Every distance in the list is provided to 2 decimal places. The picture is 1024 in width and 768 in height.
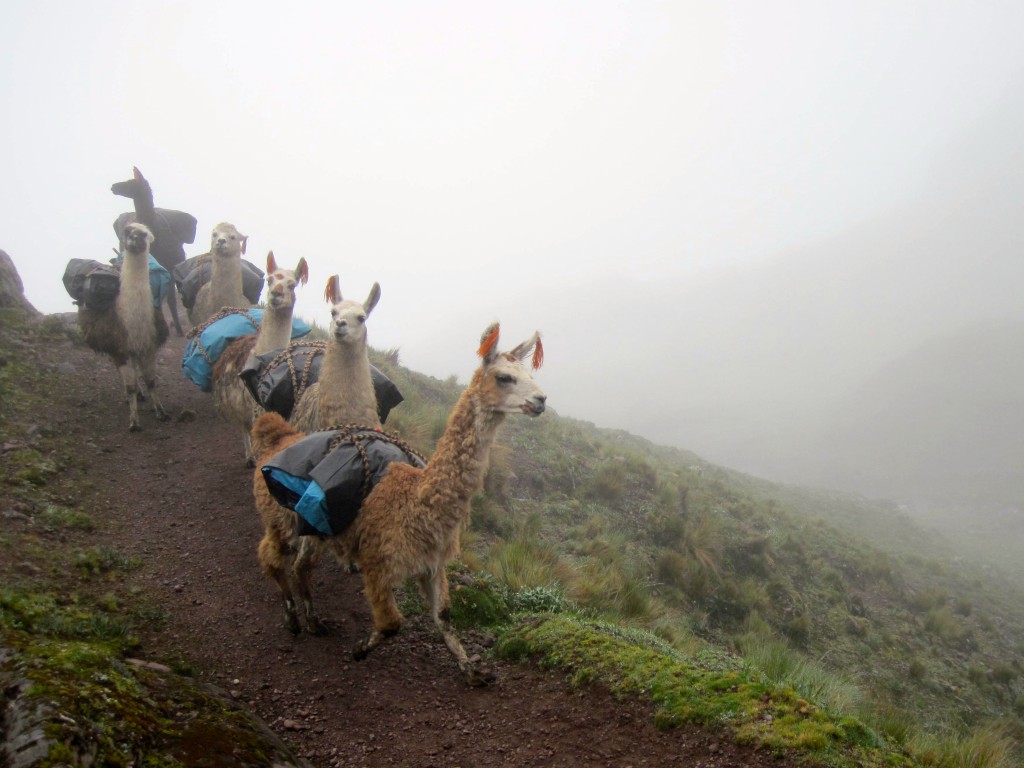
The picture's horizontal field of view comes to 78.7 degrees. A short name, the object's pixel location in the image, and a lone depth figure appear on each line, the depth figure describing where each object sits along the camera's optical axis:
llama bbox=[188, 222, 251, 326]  9.00
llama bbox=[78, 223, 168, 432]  8.39
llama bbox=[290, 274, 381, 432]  5.89
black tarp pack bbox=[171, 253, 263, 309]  9.70
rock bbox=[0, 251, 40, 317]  10.27
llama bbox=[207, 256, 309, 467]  7.25
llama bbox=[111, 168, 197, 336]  11.11
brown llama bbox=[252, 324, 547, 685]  4.04
